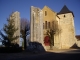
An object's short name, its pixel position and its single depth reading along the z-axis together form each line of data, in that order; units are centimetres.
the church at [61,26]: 1998
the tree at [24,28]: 1840
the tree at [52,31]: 1845
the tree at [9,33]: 1246
